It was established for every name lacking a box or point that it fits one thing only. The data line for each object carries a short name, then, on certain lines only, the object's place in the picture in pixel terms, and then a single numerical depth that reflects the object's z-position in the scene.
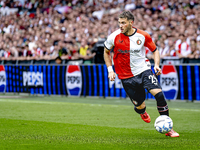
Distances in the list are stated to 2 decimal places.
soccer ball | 12.31
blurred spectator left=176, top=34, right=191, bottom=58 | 30.99
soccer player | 13.89
